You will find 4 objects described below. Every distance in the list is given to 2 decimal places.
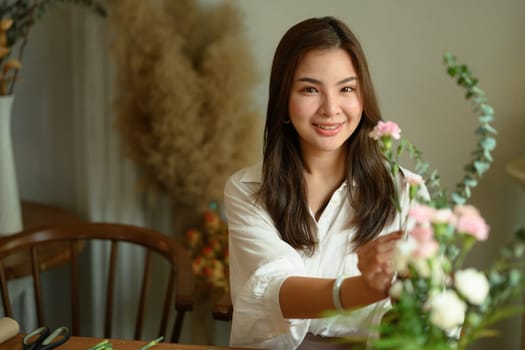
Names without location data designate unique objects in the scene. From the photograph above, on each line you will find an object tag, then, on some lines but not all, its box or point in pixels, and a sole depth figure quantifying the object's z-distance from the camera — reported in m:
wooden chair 1.72
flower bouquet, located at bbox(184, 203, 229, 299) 2.14
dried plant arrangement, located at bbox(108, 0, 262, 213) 2.17
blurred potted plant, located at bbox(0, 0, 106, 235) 2.09
